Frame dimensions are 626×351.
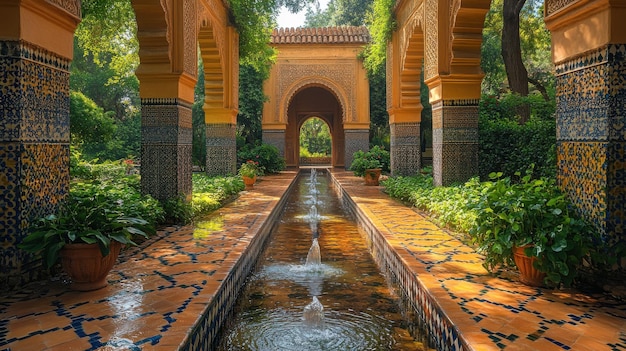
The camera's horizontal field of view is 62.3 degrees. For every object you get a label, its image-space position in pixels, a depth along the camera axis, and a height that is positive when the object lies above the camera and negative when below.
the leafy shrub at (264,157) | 19.09 +0.23
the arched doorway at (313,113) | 26.41 +2.61
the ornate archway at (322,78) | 21.39 +3.56
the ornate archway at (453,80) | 8.78 +1.45
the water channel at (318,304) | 3.84 -1.29
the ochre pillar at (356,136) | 21.31 +1.11
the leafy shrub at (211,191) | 8.96 -0.58
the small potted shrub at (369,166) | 14.98 -0.09
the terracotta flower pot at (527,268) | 4.18 -0.87
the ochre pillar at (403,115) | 14.10 +1.32
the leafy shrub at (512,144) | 9.57 +0.36
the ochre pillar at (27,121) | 4.06 +0.35
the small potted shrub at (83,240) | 3.98 -0.59
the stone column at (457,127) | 9.06 +0.63
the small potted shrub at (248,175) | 14.01 -0.33
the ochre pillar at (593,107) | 4.09 +0.46
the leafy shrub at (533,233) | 4.01 -0.58
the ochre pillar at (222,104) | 12.96 +1.53
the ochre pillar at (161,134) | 7.98 +0.46
